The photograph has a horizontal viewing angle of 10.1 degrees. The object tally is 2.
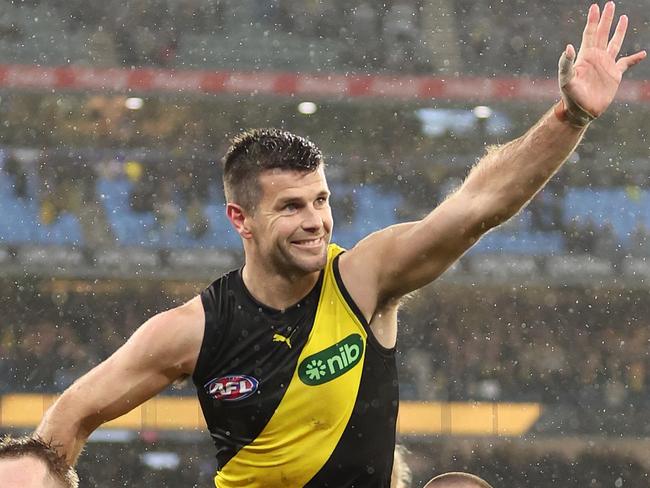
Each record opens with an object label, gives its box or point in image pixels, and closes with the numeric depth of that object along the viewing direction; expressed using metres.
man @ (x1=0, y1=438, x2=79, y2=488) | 5.40
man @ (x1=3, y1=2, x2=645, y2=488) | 6.29
